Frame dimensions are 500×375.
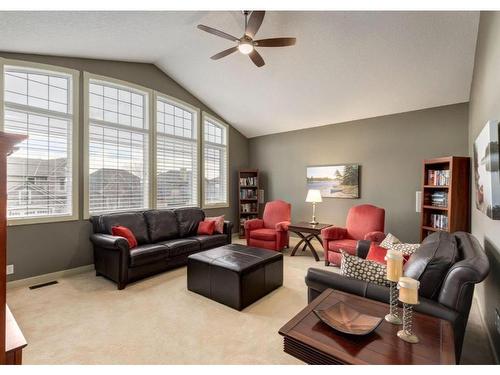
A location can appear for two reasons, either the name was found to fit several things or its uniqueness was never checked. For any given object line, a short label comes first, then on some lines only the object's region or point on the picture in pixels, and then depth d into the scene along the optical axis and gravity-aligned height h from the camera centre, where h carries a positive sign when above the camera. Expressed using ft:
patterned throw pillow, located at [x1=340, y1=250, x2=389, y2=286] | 5.89 -2.09
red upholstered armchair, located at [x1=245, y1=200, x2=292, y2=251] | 15.11 -2.84
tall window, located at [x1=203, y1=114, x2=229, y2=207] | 18.31 +1.68
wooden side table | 13.85 -2.59
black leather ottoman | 8.54 -3.38
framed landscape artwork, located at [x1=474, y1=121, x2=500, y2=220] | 5.05 +0.35
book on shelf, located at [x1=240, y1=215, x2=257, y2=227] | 20.12 -2.74
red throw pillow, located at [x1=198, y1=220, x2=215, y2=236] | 14.65 -2.58
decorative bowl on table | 4.24 -2.48
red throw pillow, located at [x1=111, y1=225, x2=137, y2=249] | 11.21 -2.30
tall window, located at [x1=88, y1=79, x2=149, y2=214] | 12.67 +1.99
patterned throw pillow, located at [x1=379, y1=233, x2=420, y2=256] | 7.68 -2.03
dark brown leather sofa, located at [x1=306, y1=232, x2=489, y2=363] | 4.69 -1.97
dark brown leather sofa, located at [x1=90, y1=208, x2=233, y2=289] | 10.28 -2.96
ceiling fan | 8.19 +5.23
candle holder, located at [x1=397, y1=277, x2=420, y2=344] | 4.02 -1.90
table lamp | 15.28 -0.69
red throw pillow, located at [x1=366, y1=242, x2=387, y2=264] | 7.94 -2.25
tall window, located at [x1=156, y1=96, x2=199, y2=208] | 15.51 +1.93
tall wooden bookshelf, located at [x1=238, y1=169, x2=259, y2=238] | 20.01 -0.87
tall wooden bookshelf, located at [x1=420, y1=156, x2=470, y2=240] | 10.85 -0.44
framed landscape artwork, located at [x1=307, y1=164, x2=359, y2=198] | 15.99 +0.35
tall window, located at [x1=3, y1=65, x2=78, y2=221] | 10.36 +1.85
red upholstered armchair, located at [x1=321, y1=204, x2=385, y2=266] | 12.36 -2.40
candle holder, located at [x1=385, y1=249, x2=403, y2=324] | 4.50 -1.64
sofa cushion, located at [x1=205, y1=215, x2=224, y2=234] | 14.86 -2.47
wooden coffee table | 3.69 -2.58
